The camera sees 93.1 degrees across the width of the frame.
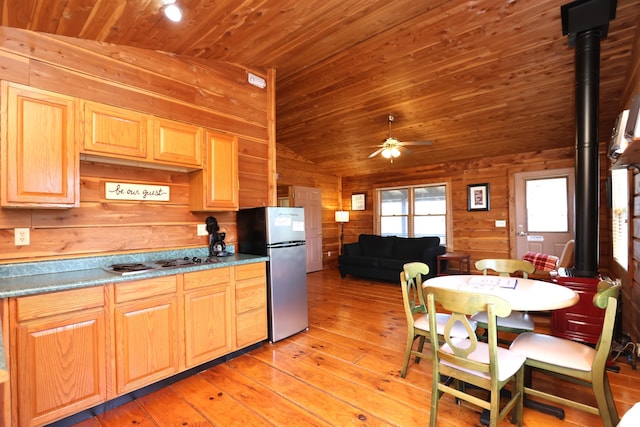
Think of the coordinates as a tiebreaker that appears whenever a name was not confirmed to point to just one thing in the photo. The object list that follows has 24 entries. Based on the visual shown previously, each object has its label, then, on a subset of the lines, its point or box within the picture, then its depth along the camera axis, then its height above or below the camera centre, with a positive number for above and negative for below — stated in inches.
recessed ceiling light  84.4 +58.5
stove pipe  107.3 +30.0
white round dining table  70.2 -21.2
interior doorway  270.4 -5.3
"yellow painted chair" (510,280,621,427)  62.3 -32.9
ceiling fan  167.7 +36.6
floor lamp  300.5 -2.0
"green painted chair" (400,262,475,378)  90.0 -33.0
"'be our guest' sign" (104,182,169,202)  99.7 +8.6
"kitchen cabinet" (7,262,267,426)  67.4 -32.3
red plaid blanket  170.1 -28.6
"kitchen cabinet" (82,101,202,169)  86.0 +24.8
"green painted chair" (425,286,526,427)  61.7 -32.4
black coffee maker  121.1 -9.6
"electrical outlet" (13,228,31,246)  82.7 -5.1
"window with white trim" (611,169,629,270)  121.7 -1.9
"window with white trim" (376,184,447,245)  258.8 +1.9
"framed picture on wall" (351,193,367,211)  304.5 +12.1
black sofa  218.7 -33.2
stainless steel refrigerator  121.1 -17.1
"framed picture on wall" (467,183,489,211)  232.0 +12.0
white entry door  201.9 +1.2
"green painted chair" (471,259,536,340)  87.4 -32.2
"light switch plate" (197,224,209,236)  123.5 -5.9
